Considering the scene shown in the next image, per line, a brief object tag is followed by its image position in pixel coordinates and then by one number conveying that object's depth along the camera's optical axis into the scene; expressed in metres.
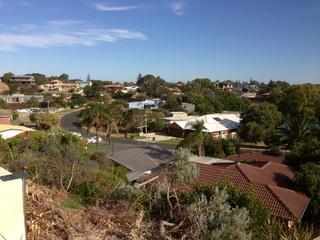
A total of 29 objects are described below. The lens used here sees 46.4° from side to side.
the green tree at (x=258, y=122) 50.78
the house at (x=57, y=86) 145.25
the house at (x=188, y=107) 84.94
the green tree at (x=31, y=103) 95.75
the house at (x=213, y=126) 58.62
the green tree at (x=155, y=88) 114.56
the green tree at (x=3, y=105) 85.44
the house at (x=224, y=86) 150.73
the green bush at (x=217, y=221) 7.83
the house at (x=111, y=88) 140.00
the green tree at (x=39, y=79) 153.88
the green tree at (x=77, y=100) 101.91
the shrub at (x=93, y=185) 11.90
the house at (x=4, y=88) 130.00
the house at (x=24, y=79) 145.75
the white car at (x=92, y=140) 50.27
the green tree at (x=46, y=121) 55.84
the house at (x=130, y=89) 123.10
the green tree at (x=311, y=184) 20.00
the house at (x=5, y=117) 56.53
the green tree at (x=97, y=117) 43.88
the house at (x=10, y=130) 40.85
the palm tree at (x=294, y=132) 40.36
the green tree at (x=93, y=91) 112.88
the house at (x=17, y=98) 105.59
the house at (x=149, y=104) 88.62
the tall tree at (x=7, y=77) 147.90
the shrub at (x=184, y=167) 11.91
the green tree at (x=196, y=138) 35.56
